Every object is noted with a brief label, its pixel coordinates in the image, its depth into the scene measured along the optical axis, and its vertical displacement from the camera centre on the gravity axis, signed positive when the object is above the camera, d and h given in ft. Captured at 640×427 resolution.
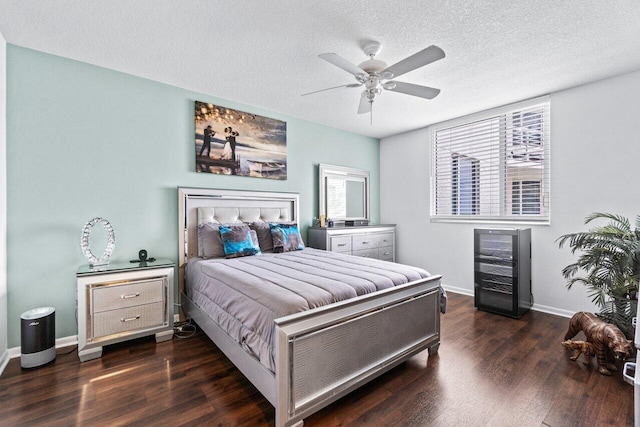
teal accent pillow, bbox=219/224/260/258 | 10.12 -1.10
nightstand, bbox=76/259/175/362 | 7.77 -2.69
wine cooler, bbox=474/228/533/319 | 10.98 -2.42
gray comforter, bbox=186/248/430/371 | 5.64 -1.75
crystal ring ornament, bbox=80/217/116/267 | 8.41 -0.94
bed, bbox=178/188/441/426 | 5.25 -2.41
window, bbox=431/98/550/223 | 11.96 +2.13
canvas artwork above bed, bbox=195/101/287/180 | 11.30 +2.94
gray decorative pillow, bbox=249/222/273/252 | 11.53 -1.01
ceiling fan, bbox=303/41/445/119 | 6.64 +3.58
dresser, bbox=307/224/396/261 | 13.69 -1.49
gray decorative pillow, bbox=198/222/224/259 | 10.26 -1.12
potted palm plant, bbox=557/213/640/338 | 7.73 -1.64
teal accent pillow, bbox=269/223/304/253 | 11.37 -1.08
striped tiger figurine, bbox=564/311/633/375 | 6.80 -3.24
